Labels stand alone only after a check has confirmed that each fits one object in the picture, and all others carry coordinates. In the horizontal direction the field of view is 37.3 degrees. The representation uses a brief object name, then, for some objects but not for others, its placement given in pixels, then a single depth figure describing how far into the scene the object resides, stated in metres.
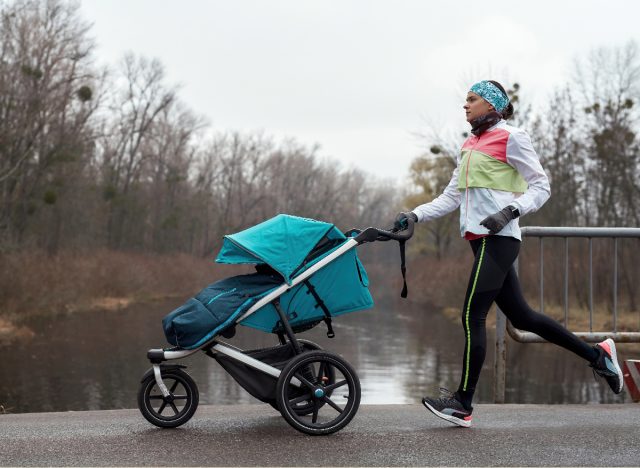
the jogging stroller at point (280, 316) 5.17
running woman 5.26
